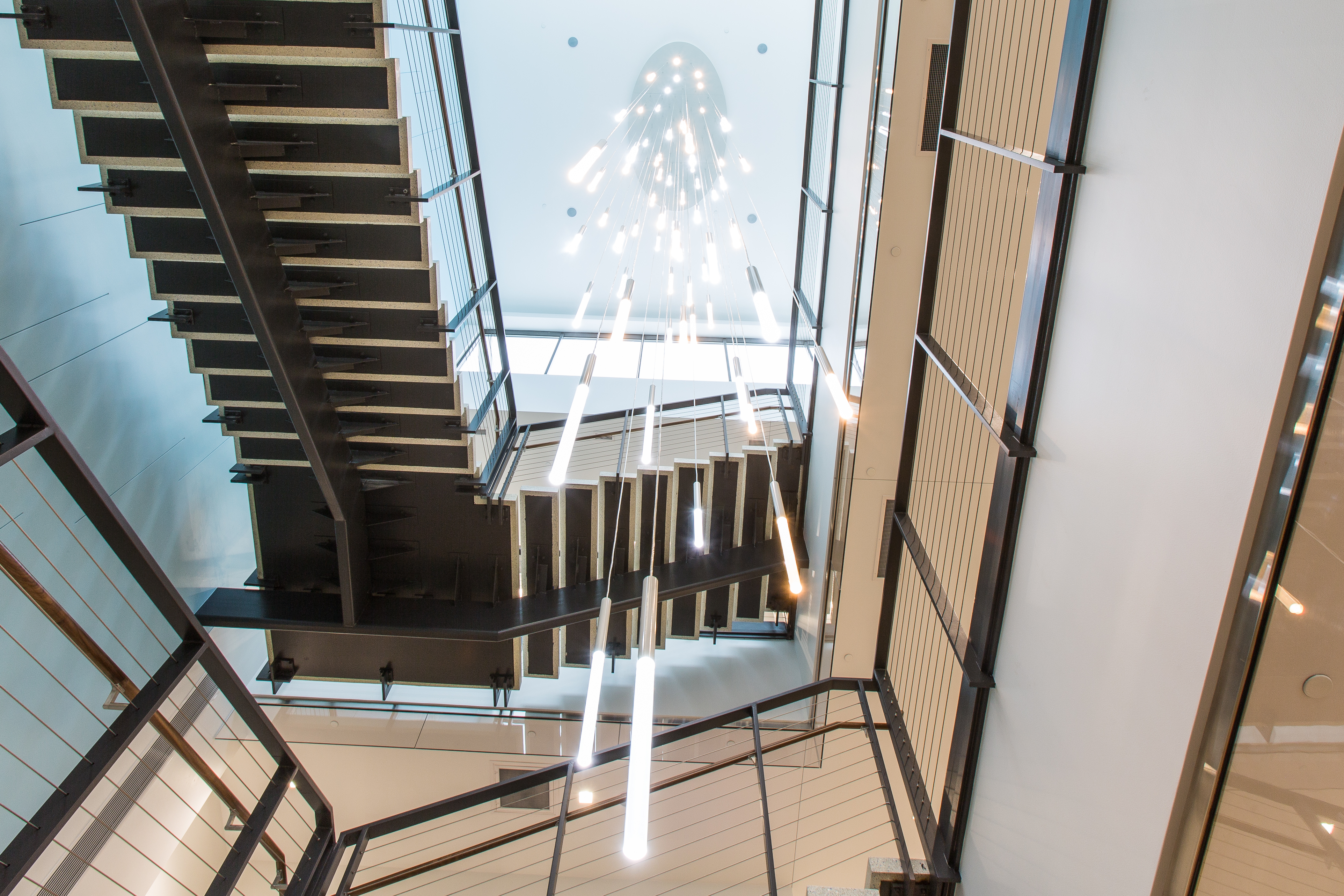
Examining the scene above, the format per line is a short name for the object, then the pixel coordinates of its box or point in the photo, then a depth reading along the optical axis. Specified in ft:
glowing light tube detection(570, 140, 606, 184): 11.18
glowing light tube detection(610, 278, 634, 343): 9.45
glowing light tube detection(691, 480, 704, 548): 9.97
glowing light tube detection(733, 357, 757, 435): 9.50
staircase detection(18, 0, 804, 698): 10.97
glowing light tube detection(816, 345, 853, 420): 8.40
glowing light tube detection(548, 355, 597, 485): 8.03
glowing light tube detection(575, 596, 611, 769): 8.40
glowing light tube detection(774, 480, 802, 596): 9.25
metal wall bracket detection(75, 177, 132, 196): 11.81
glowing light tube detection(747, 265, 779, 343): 8.73
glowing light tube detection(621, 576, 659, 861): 6.18
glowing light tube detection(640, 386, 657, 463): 9.84
